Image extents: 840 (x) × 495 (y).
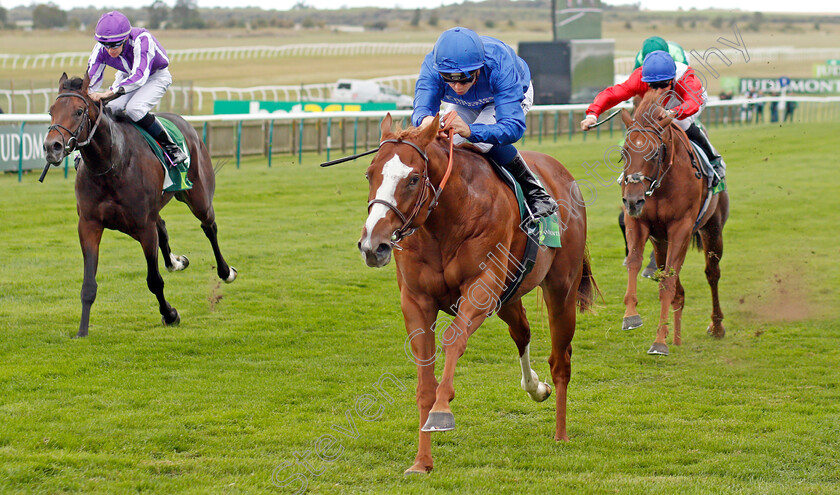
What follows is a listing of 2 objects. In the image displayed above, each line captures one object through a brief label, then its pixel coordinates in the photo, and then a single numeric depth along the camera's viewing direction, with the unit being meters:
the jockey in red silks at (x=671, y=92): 14.01
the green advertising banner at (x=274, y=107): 50.12
